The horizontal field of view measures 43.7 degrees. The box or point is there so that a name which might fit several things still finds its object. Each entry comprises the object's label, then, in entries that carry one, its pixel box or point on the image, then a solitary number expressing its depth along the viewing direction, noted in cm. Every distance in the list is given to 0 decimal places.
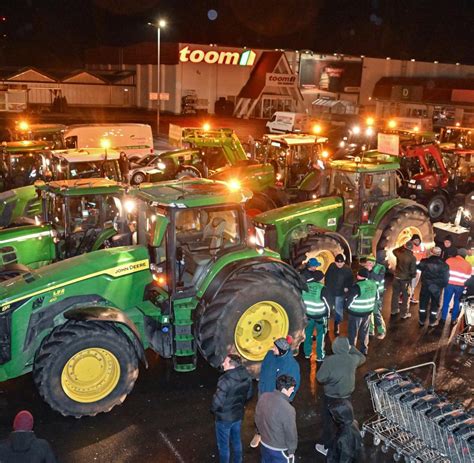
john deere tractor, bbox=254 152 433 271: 1147
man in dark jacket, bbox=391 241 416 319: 1008
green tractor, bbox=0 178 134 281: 1002
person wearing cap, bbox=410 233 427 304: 1006
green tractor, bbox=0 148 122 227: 1406
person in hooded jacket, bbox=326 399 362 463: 595
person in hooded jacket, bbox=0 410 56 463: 483
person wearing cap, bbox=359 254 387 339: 909
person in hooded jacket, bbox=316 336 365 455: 628
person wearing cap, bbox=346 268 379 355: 845
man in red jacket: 993
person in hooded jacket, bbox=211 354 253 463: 582
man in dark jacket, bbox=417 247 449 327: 980
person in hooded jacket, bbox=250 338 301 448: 627
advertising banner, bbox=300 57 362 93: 4953
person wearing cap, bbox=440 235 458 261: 1027
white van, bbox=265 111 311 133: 3356
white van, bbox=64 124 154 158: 2327
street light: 3136
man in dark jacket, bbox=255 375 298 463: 543
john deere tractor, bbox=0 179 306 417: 698
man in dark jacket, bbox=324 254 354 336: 905
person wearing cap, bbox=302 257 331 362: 853
